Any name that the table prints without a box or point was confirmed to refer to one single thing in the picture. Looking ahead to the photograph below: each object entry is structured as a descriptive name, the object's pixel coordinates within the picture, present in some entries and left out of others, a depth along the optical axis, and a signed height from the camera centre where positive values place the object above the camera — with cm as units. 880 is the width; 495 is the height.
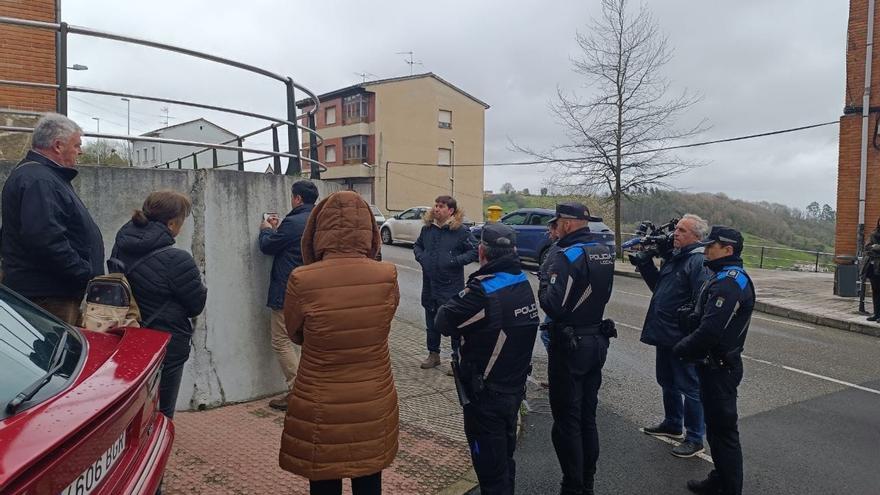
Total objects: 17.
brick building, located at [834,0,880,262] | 1247 +196
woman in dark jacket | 307 -30
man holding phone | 465 -25
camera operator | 425 -63
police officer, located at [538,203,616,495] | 356 -76
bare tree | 2053 +304
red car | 152 -58
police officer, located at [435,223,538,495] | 298 -65
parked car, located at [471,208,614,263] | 1606 -14
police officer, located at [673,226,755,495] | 350 -79
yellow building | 3978 +599
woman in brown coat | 246 -59
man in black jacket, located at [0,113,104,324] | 298 -5
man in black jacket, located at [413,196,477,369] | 589 -29
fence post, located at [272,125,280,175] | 555 +55
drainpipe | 1242 +208
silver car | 2125 -10
